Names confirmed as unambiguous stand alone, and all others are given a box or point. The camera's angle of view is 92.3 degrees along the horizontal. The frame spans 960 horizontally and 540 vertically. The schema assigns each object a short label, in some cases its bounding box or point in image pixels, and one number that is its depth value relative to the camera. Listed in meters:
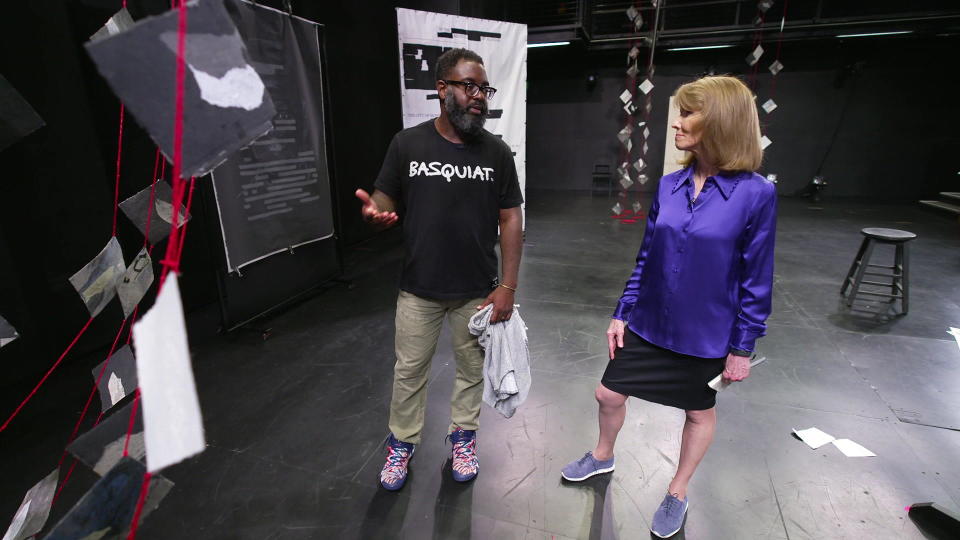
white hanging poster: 3.97
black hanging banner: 2.72
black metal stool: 3.16
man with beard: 1.44
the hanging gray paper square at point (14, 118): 0.78
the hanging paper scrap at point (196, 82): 0.46
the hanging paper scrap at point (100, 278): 0.86
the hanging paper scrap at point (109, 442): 0.64
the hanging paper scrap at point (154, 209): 0.93
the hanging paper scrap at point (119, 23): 0.83
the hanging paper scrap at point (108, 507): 0.52
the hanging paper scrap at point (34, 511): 0.77
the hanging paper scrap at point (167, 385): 0.44
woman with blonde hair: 1.22
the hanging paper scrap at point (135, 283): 0.91
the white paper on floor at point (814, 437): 1.97
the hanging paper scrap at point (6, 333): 0.85
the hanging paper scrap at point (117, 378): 0.90
